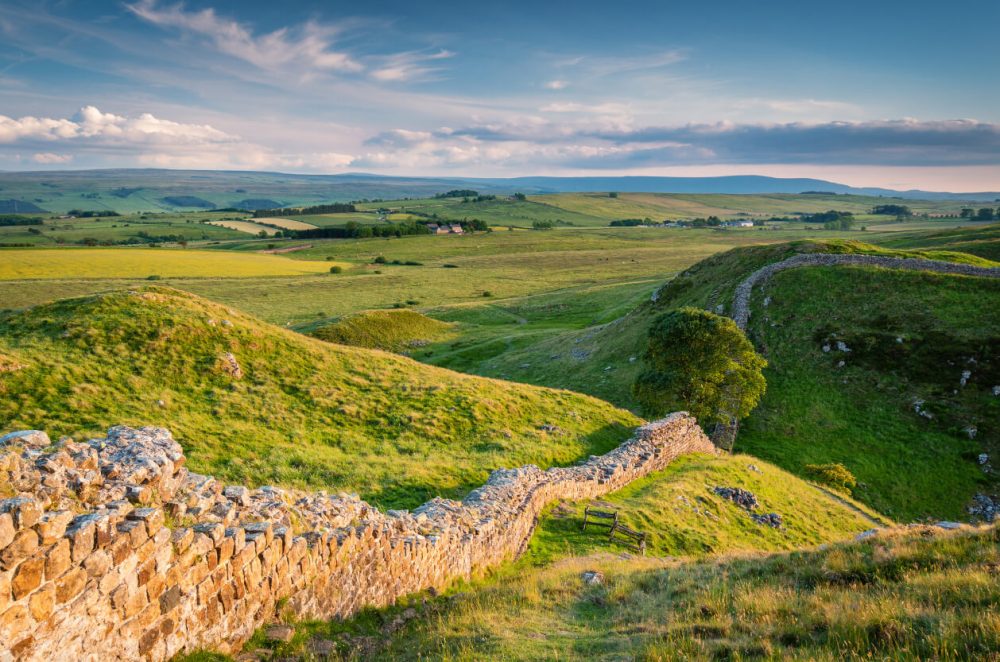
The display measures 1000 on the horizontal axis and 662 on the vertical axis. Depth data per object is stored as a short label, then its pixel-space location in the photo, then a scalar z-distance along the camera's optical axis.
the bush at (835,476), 30.25
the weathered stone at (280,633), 9.30
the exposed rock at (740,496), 23.67
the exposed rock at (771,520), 22.77
